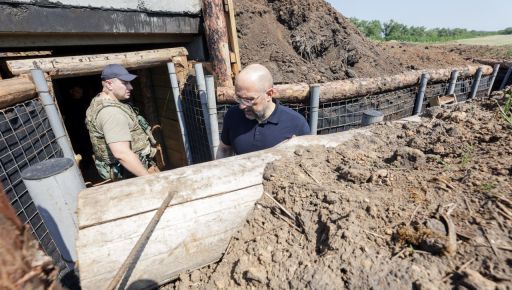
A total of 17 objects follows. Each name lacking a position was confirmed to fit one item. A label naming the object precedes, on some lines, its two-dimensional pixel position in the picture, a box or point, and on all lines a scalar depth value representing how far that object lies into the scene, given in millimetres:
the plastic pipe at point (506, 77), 5754
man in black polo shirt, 2426
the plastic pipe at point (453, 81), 4367
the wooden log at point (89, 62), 2828
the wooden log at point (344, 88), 3238
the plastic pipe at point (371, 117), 2758
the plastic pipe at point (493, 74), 5320
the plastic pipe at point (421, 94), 4006
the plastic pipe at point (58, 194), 1361
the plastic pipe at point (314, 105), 3115
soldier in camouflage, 2723
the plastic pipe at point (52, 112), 2707
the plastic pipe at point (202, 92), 3279
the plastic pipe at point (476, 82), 4816
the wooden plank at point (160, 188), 1294
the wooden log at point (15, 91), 2291
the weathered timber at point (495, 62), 6203
